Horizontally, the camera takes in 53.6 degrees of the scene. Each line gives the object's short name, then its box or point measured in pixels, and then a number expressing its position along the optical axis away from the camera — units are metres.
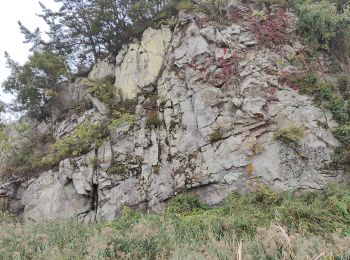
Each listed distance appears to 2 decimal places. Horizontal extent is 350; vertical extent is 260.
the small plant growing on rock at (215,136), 13.05
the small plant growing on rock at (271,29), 14.82
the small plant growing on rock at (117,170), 14.26
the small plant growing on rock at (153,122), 14.62
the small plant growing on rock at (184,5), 16.63
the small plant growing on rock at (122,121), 15.21
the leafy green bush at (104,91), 16.94
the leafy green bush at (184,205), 12.12
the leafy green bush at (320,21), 14.51
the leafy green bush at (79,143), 15.49
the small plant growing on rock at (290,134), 12.17
